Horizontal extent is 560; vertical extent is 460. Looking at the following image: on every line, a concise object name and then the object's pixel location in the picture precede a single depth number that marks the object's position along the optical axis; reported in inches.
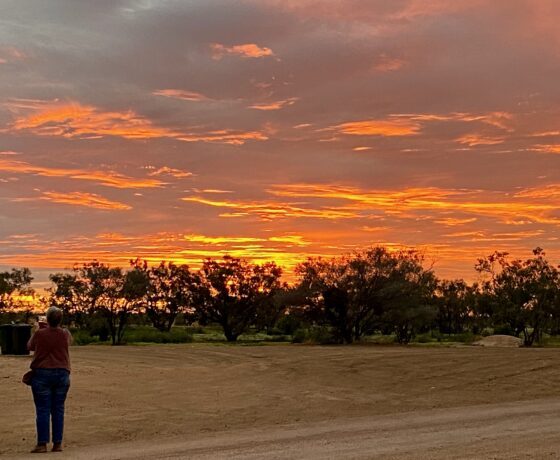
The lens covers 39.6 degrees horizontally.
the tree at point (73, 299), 2380.7
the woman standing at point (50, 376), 452.1
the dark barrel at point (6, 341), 1376.7
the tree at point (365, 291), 2063.2
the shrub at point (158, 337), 2384.4
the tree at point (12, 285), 2444.4
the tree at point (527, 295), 1979.6
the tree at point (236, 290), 2709.2
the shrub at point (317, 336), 2134.6
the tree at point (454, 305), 3429.6
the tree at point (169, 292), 2812.5
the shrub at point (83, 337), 2283.5
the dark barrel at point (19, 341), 1365.7
